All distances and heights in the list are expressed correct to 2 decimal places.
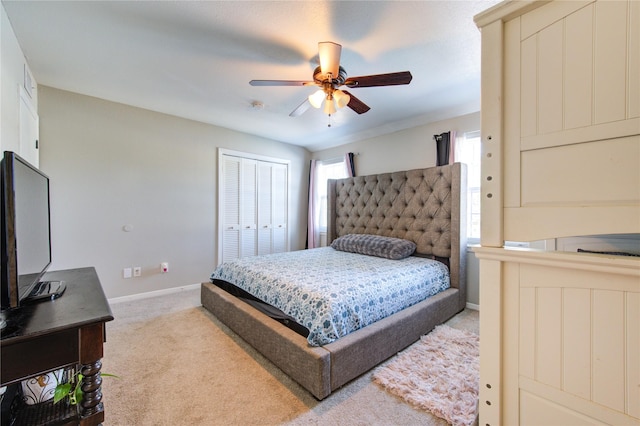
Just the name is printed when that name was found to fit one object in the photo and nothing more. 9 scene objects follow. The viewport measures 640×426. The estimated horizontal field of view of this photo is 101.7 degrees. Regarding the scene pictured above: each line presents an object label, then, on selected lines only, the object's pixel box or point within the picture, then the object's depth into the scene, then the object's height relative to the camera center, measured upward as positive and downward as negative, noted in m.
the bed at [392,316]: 1.63 -0.82
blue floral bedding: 1.73 -0.61
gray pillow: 2.97 -0.43
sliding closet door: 4.03 +0.10
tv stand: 0.89 -0.48
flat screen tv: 0.98 -0.10
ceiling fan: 1.73 +0.95
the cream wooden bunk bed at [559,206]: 0.59 +0.01
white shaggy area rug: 1.51 -1.13
